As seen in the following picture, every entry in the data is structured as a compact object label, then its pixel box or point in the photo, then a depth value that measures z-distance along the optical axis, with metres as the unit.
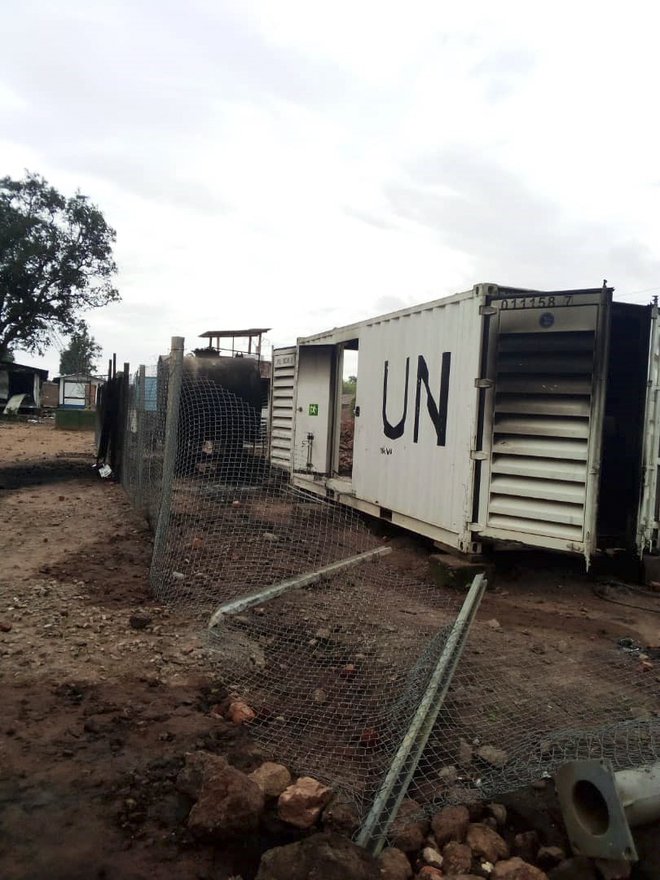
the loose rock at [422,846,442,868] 2.56
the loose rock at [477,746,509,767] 3.22
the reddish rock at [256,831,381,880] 2.24
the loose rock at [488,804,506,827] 2.83
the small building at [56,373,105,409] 43.38
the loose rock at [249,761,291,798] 2.85
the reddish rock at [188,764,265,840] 2.58
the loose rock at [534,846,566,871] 2.62
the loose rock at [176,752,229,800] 2.78
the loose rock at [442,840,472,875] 2.51
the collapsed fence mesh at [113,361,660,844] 3.27
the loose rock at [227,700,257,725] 3.52
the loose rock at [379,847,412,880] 2.43
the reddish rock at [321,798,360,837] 2.68
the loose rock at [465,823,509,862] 2.60
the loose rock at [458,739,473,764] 3.24
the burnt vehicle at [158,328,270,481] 7.49
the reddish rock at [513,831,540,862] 2.67
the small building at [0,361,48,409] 41.28
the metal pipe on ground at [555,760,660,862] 2.43
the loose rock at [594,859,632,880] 2.46
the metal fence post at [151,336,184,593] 5.49
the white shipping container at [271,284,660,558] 6.14
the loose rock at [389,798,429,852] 2.64
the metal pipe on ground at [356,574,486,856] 2.64
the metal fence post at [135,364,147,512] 8.55
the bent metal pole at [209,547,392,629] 4.78
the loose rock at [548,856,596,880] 2.49
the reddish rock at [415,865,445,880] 2.45
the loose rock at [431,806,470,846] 2.67
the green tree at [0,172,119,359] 31.59
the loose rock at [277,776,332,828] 2.71
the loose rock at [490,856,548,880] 2.39
